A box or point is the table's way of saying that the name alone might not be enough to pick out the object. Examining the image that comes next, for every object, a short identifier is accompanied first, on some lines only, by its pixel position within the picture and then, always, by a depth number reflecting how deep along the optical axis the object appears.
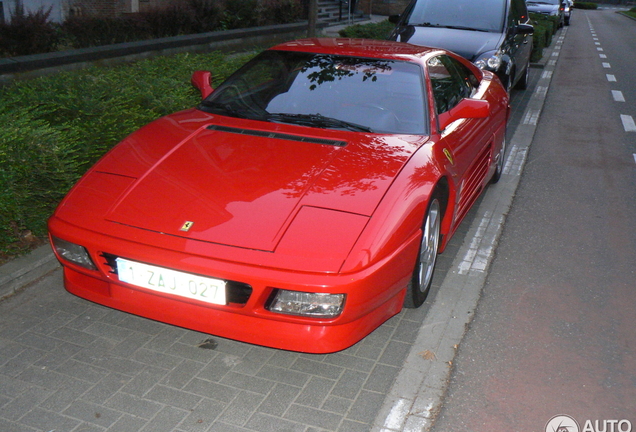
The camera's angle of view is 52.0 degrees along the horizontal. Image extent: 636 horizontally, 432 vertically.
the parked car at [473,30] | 9.16
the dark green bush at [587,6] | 67.88
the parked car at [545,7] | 25.24
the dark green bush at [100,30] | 11.14
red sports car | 2.98
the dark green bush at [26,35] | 9.69
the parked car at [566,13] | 33.77
